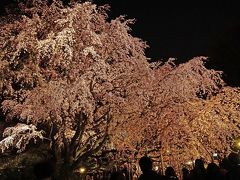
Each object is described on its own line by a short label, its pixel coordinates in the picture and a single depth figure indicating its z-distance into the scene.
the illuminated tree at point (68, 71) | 5.83
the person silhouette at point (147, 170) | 2.84
